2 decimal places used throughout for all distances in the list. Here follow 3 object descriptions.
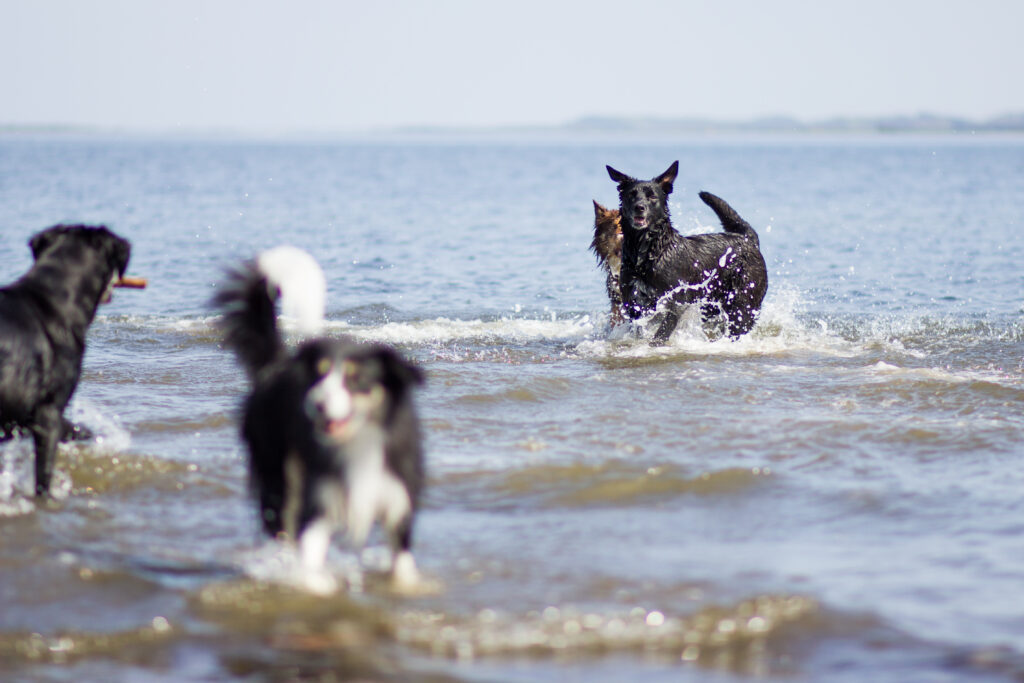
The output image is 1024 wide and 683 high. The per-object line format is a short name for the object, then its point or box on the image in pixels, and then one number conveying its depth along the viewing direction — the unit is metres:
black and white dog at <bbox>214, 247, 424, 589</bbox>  8.20
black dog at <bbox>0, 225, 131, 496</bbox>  10.81
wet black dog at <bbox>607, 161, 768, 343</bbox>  20.48
